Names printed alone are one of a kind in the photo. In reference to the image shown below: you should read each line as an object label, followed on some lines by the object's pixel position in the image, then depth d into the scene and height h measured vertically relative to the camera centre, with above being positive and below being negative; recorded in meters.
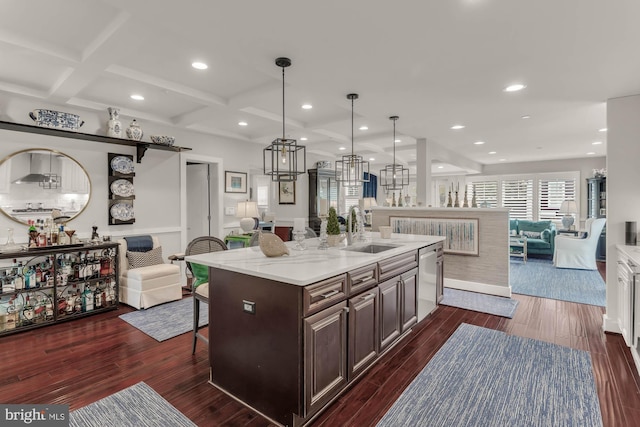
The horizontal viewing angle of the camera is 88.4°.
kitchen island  1.87 -0.75
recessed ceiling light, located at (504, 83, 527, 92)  3.22 +1.19
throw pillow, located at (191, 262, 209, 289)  2.87 -0.58
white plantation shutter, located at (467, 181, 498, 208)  10.27 +0.51
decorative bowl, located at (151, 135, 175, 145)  4.64 +0.97
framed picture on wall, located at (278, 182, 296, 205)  7.52 +0.28
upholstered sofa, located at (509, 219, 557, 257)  7.25 -0.62
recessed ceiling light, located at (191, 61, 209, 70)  3.08 +1.35
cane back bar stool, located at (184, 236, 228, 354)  2.77 -0.65
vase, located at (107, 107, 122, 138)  4.23 +1.07
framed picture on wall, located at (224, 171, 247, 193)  6.05 +0.48
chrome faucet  3.33 -0.17
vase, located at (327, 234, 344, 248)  3.14 -0.31
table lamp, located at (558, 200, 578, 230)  7.64 -0.07
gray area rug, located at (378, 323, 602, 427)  1.99 -1.27
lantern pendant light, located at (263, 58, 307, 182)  2.52 +0.37
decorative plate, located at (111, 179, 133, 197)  4.51 +0.27
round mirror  3.69 +0.26
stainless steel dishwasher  3.37 -0.80
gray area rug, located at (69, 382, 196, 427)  1.95 -1.28
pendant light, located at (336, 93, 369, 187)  3.46 +0.39
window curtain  11.00 +0.65
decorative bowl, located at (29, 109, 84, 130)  3.65 +1.01
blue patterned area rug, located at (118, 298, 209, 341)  3.34 -1.25
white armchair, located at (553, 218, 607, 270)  6.11 -0.80
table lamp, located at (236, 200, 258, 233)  5.52 -0.12
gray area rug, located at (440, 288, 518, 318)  3.98 -1.24
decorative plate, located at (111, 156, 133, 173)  4.50 +0.60
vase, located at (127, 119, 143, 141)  4.41 +1.02
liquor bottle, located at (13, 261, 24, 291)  3.40 -0.75
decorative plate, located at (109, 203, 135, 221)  4.51 -0.05
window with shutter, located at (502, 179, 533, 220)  9.59 +0.30
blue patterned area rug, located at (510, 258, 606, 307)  4.53 -1.21
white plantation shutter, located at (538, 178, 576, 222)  9.04 +0.34
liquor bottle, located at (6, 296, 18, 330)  3.33 -1.11
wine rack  3.38 -0.86
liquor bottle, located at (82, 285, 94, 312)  3.87 -1.09
